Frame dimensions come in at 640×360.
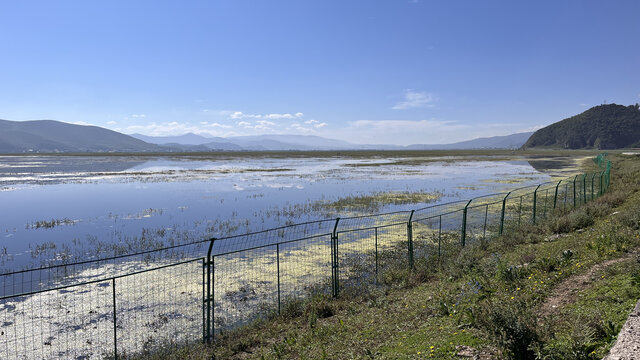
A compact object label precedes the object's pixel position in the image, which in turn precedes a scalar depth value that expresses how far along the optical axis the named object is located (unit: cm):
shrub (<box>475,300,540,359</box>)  590
